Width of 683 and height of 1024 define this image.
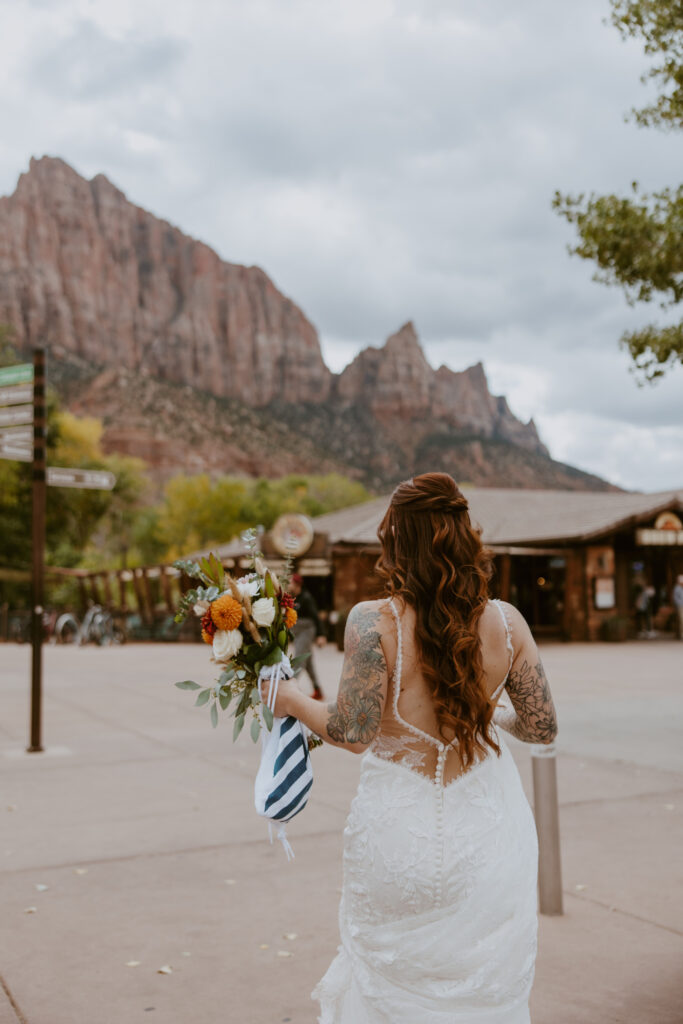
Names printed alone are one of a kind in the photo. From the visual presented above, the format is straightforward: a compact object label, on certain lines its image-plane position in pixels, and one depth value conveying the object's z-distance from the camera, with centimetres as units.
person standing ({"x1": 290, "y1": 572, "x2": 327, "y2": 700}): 1304
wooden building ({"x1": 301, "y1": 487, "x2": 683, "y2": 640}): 2758
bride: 250
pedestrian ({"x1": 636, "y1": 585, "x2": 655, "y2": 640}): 2806
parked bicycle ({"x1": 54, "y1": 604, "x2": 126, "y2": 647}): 3088
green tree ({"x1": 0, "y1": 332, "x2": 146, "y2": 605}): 4622
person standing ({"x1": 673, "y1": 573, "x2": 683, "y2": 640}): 2631
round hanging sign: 2893
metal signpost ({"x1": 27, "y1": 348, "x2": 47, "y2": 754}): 919
